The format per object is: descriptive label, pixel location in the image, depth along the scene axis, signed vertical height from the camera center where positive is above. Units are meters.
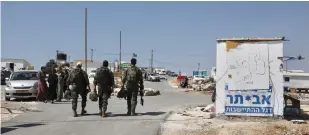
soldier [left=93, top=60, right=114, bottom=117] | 12.47 -0.41
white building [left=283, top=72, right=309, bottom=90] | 41.34 -1.05
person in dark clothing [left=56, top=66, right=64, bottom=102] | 19.03 -0.67
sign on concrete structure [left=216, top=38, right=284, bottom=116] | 11.49 -0.21
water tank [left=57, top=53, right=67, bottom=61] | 35.41 +0.99
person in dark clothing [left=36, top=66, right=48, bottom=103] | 18.50 -0.83
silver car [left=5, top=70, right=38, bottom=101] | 19.86 -0.95
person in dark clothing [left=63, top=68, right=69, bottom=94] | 19.59 -0.27
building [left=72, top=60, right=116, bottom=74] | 83.97 +0.71
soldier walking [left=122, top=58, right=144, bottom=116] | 12.63 -0.36
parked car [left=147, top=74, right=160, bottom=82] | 71.94 -1.54
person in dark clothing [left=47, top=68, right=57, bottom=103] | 19.00 -0.76
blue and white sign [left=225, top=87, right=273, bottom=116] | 11.69 -0.92
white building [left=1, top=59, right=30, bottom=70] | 67.39 +0.97
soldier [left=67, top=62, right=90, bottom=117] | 12.62 -0.41
